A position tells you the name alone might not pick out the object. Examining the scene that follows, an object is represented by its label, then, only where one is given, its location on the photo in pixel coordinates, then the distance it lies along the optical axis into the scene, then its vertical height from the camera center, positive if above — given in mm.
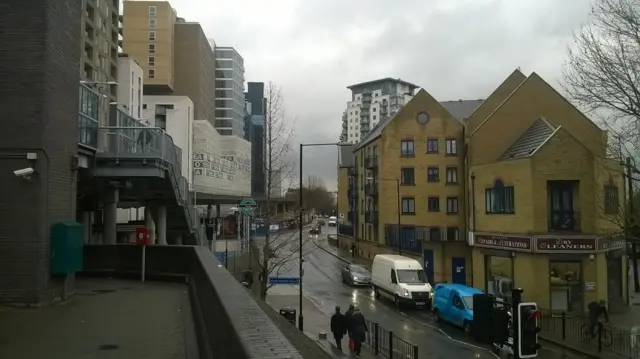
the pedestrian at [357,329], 17594 -3620
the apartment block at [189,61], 93125 +25174
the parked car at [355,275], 37469 -4201
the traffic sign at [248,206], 30103 +418
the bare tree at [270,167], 24016 +2046
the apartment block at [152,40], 88000 +27073
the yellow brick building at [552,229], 25906 -806
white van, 28328 -3617
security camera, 10336 +772
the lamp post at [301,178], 21000 +1489
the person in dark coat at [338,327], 18234 -3669
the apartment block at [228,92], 127312 +27731
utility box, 11125 -685
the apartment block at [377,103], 189250 +37085
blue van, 22359 -3826
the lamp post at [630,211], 15136 +15
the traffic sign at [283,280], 23250 -2778
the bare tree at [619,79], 14805 +3552
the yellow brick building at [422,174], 47625 +3245
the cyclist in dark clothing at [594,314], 20048 -3685
